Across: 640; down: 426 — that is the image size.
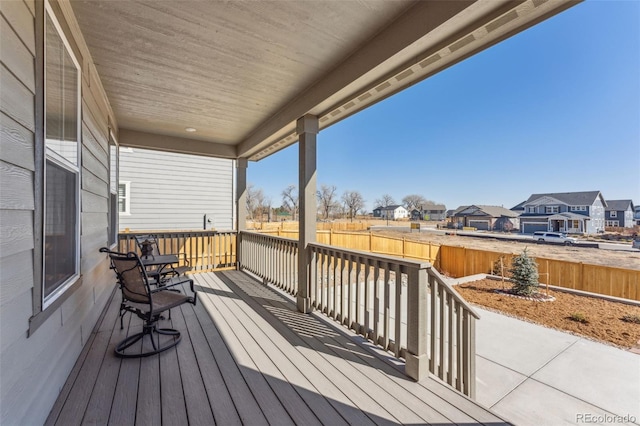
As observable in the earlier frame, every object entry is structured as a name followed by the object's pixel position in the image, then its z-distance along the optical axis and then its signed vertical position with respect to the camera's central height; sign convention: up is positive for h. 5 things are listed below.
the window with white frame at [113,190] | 4.26 +0.35
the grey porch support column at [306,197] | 3.72 +0.21
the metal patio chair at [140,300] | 2.46 -0.86
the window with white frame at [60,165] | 1.71 +0.33
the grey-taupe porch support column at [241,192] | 6.33 +0.44
